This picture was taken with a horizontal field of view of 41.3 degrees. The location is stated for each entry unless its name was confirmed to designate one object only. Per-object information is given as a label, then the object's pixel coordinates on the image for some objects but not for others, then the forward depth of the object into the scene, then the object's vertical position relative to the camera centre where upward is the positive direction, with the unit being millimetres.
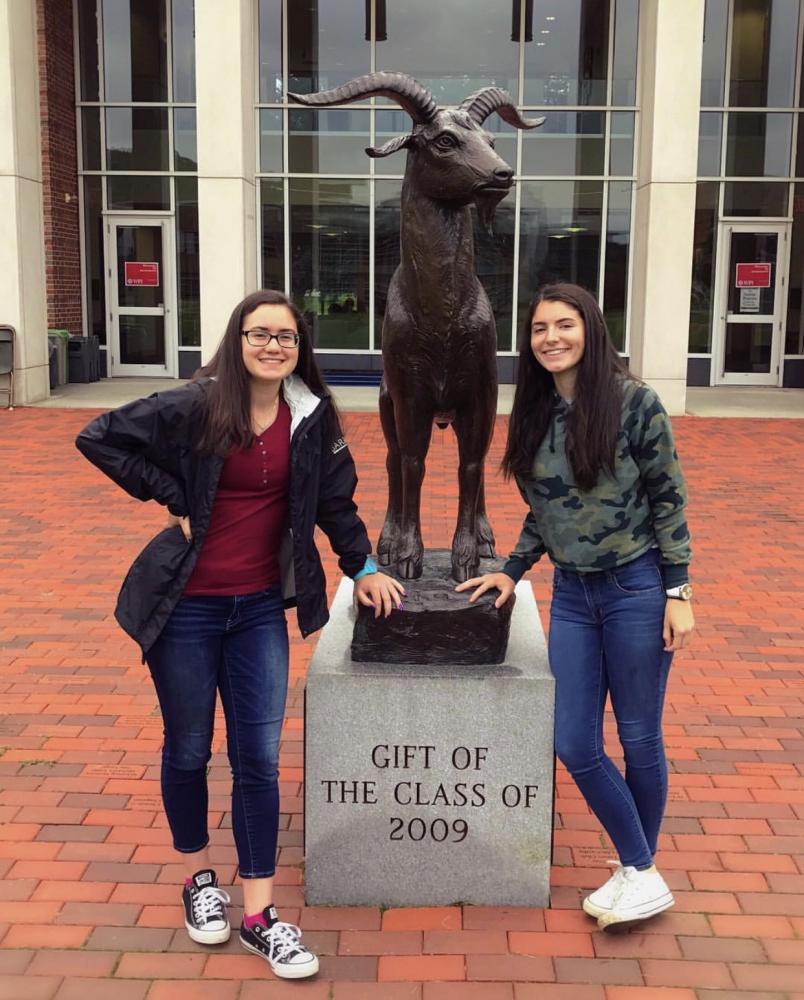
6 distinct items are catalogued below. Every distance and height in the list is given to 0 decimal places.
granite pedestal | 3461 -1493
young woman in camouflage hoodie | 3088 -657
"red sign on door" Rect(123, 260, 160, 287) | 18266 +846
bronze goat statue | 3350 +50
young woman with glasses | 2963 -646
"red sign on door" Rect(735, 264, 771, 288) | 18031 +839
